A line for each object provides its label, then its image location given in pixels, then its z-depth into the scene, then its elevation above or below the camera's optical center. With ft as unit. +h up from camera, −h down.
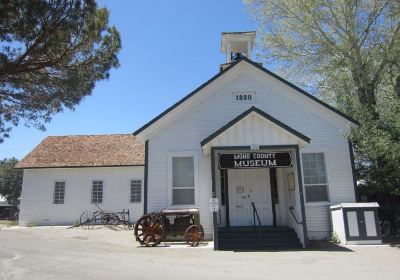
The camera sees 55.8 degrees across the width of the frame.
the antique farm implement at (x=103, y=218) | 74.34 +0.01
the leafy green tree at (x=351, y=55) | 49.47 +26.23
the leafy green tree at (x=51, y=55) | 30.48 +14.83
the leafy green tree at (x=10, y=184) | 207.41 +19.69
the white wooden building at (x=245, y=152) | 45.89 +7.78
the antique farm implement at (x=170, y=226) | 43.83 -1.08
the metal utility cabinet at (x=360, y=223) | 42.75 -1.13
